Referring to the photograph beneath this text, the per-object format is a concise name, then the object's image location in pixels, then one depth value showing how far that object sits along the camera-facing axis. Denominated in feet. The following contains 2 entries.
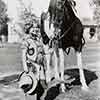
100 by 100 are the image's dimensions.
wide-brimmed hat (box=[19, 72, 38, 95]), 22.13
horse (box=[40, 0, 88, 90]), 22.63
